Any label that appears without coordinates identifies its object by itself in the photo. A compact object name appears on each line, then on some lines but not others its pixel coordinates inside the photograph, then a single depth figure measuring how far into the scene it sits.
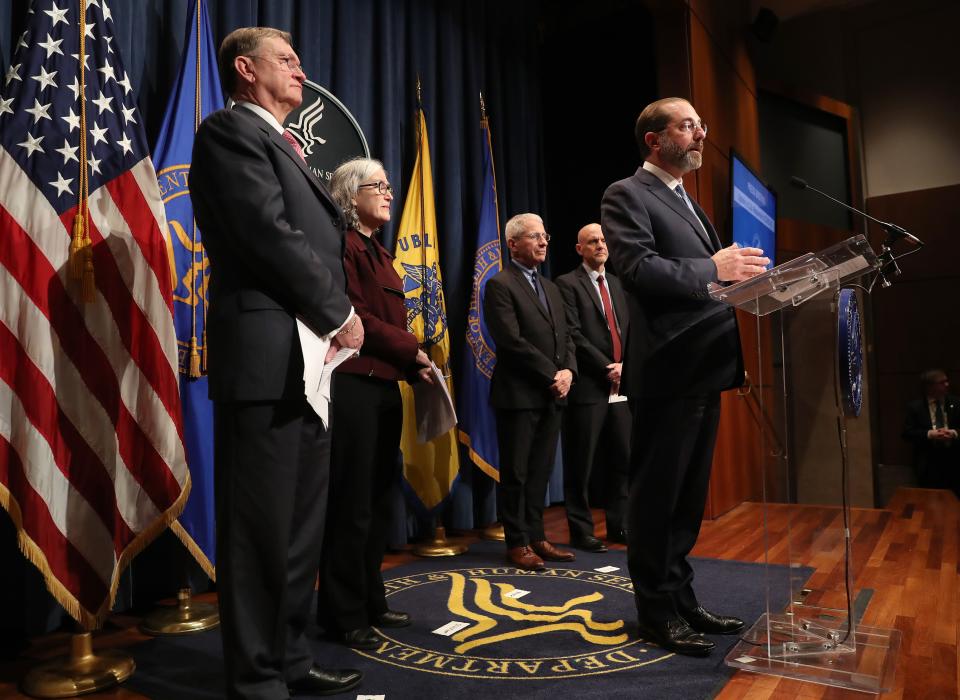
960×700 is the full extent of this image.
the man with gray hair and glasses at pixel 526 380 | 3.42
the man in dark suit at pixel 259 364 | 1.59
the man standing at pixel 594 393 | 3.76
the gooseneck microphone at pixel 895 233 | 2.03
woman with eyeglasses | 2.26
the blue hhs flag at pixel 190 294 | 2.66
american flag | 2.05
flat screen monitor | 5.16
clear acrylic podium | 1.85
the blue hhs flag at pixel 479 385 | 4.09
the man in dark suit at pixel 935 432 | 6.47
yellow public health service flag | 3.80
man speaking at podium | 2.15
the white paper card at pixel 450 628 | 2.37
